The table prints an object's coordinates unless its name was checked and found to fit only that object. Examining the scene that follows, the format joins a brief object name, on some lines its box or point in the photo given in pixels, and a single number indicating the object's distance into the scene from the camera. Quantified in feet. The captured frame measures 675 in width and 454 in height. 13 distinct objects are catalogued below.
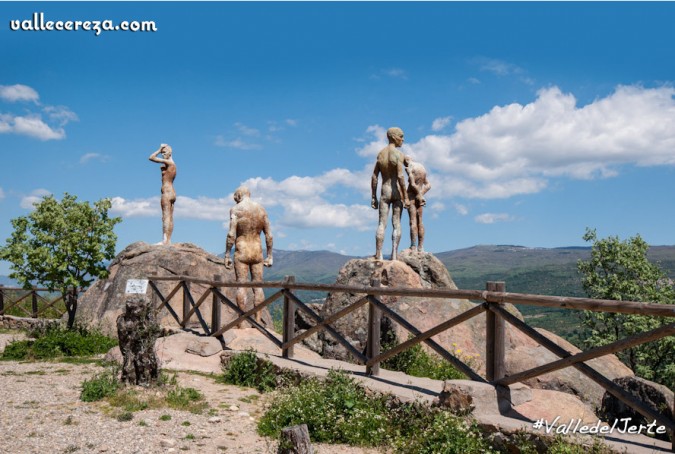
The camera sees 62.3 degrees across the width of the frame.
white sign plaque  46.62
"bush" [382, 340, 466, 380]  32.94
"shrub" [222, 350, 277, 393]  32.24
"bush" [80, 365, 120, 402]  27.68
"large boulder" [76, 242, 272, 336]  55.01
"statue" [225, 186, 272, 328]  45.55
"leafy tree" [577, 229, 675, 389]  84.38
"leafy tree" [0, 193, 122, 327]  52.42
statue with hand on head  60.58
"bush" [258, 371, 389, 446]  23.15
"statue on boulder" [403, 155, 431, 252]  51.08
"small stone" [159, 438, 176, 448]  21.74
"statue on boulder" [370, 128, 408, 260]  44.98
